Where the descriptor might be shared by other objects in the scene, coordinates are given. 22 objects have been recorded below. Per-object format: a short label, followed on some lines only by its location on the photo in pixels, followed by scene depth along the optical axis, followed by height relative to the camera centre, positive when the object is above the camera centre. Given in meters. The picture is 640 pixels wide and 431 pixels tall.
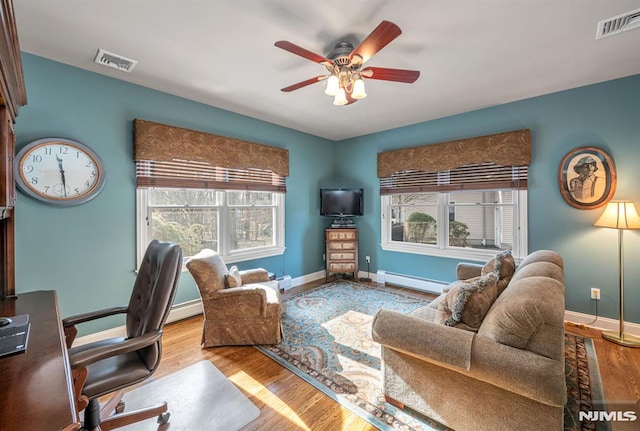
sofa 1.32 -0.76
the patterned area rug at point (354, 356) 1.82 -1.29
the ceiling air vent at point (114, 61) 2.31 +1.35
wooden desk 0.70 -0.52
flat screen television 4.84 +0.19
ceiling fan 2.00 +1.09
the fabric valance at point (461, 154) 3.37 +0.80
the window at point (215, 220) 3.12 -0.09
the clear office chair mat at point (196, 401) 1.73 -1.30
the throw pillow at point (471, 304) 1.71 -0.58
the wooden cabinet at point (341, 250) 4.70 -0.64
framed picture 2.89 +0.36
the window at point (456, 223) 3.59 -0.16
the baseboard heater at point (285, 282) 4.32 -1.09
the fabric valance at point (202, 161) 2.95 +0.66
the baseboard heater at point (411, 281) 4.15 -1.10
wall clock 2.30 +0.39
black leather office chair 1.27 -0.64
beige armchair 2.57 -0.90
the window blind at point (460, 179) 3.50 +0.46
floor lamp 2.59 -0.13
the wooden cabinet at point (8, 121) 1.21 +0.51
